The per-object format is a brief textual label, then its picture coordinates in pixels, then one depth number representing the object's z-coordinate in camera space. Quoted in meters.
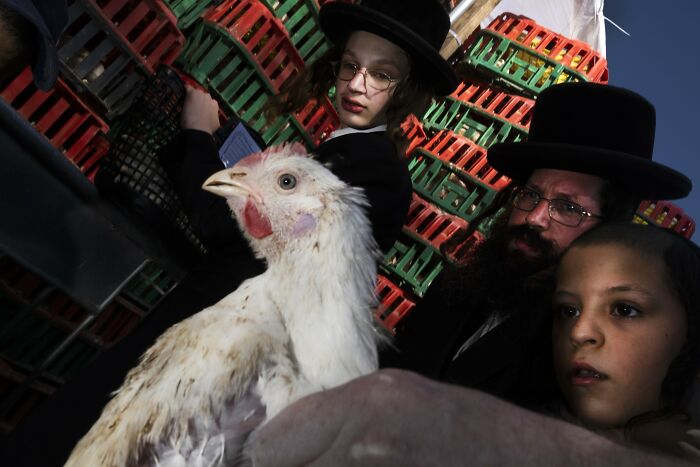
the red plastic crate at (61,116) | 1.43
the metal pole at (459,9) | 2.53
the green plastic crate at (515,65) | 2.52
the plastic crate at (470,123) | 2.43
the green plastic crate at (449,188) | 2.29
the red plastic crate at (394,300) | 2.02
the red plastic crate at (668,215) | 2.73
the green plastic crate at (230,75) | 1.75
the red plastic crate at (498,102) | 2.45
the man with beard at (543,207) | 1.10
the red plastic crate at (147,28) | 1.56
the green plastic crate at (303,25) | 2.03
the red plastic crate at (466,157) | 2.31
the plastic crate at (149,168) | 1.28
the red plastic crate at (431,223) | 2.17
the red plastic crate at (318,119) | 2.07
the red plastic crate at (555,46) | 2.51
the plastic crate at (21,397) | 1.47
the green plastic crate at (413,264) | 2.13
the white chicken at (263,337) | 0.67
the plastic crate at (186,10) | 1.82
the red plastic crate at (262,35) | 1.81
